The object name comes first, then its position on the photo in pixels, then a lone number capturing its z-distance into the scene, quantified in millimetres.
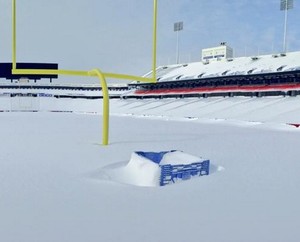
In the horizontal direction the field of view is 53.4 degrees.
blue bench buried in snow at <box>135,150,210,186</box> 5039
